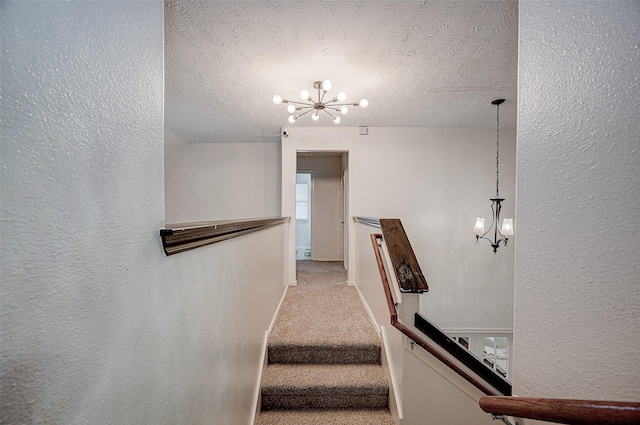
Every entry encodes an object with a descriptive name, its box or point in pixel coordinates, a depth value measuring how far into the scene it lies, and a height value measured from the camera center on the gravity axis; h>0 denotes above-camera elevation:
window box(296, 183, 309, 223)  7.30 +0.17
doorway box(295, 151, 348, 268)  5.72 +0.07
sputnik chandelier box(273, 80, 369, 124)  2.48 +1.07
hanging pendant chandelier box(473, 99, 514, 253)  3.02 -0.14
